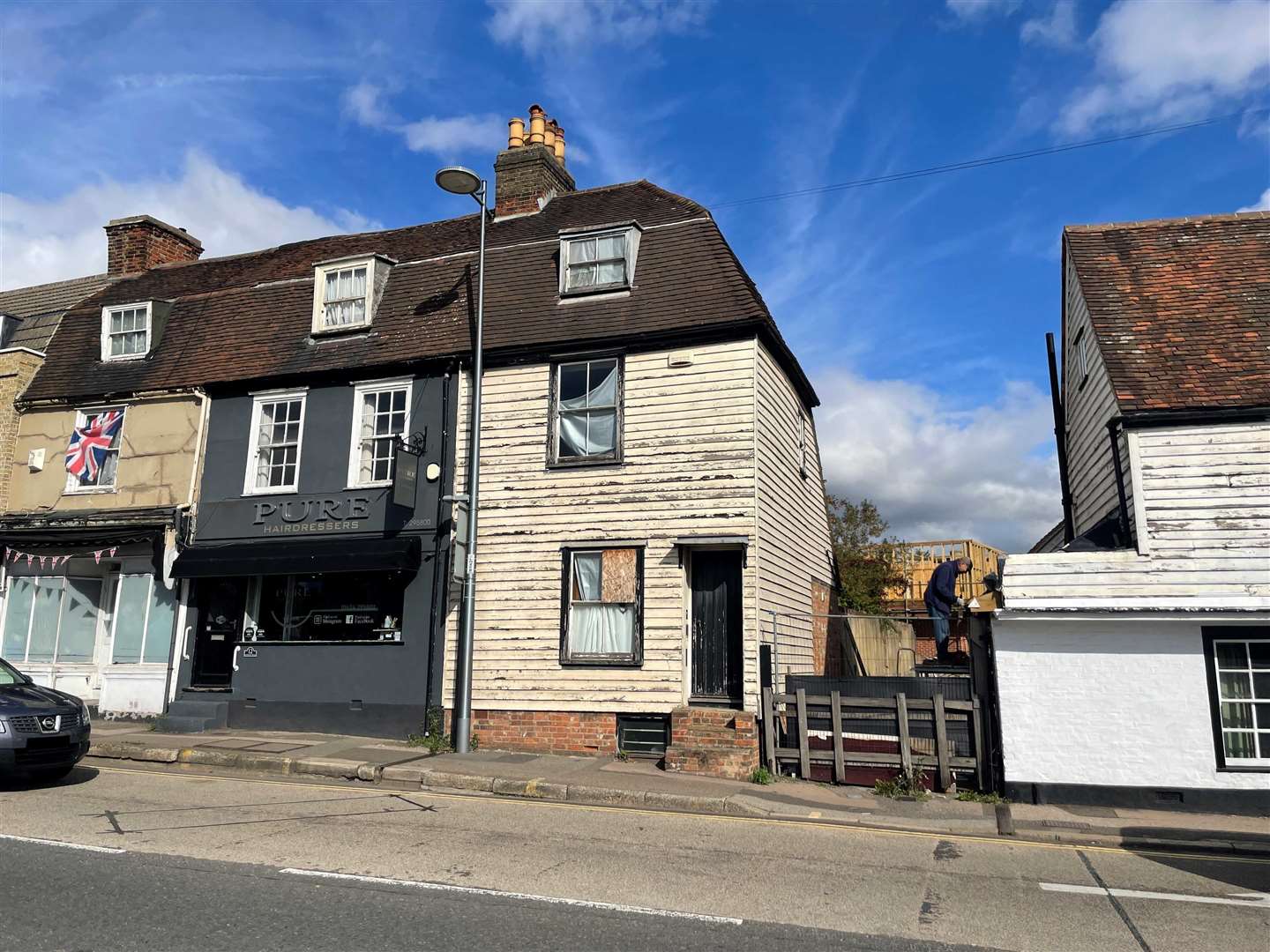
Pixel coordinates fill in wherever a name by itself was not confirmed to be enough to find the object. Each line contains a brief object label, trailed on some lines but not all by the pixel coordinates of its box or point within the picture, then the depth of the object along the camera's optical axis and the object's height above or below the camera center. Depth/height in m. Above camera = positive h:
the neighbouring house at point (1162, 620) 10.29 +0.57
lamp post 13.05 +0.95
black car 9.69 -0.72
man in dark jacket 13.64 +1.07
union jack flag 17.27 +4.07
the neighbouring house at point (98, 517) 16.05 +2.65
